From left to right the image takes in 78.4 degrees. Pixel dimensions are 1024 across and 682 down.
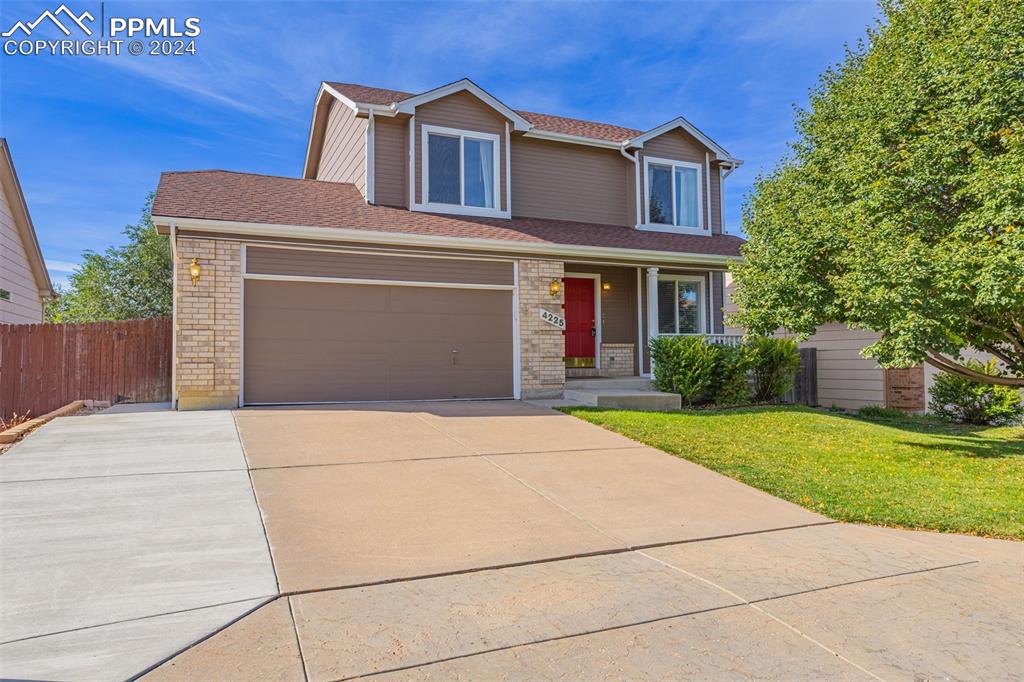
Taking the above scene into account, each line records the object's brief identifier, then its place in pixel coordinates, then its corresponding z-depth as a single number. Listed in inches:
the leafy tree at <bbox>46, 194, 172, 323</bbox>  962.1
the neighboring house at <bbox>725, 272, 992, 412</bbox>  540.1
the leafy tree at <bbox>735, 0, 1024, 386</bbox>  272.2
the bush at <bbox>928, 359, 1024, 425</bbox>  446.3
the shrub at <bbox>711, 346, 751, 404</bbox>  499.8
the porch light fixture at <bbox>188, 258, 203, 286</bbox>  393.1
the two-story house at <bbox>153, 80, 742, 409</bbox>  412.8
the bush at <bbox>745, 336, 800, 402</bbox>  531.5
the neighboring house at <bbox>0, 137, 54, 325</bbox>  570.3
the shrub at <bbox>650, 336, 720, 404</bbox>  489.4
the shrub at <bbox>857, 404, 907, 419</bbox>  511.8
